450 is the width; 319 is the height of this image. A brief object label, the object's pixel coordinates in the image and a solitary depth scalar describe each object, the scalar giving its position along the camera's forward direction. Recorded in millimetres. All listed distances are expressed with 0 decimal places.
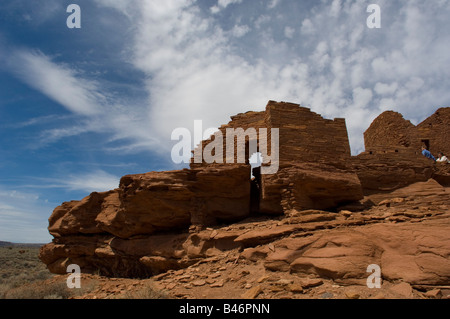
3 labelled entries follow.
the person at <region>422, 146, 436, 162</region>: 12070
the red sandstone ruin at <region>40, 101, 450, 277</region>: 8852
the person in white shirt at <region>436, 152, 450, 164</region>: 11141
